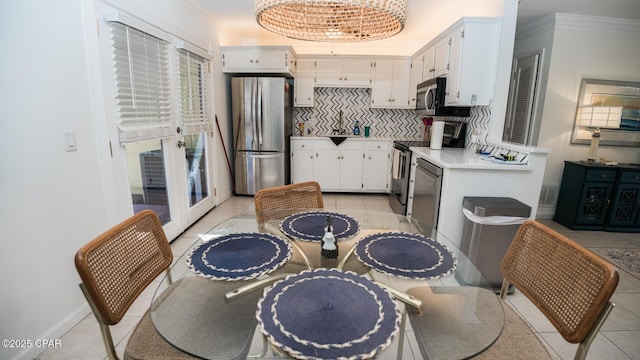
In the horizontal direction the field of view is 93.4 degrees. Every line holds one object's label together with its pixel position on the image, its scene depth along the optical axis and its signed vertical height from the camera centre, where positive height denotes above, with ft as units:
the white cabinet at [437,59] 10.73 +2.53
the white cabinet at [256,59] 14.14 +2.88
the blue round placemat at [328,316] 2.53 -1.81
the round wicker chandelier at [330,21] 4.48 +1.55
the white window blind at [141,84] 7.28 +0.91
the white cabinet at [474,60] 9.37 +2.09
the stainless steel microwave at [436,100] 10.78 +0.93
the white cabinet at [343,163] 15.56 -2.07
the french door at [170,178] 8.50 -1.91
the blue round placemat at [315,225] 4.99 -1.79
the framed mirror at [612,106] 11.94 +0.86
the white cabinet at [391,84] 15.57 +2.08
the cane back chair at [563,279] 3.07 -1.75
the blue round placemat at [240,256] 3.77 -1.82
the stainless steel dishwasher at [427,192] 8.50 -2.03
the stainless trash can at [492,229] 7.10 -2.42
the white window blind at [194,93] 10.46 +0.99
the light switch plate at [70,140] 5.70 -0.43
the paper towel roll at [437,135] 11.09 -0.35
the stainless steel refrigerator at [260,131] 14.21 -0.45
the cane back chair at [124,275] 3.20 -1.85
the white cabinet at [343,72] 15.69 +2.64
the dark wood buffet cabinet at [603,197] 11.14 -2.52
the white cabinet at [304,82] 15.85 +2.10
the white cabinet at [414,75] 13.85 +2.32
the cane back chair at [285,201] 6.06 -1.65
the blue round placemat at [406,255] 3.85 -1.79
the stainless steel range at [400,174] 11.87 -2.11
